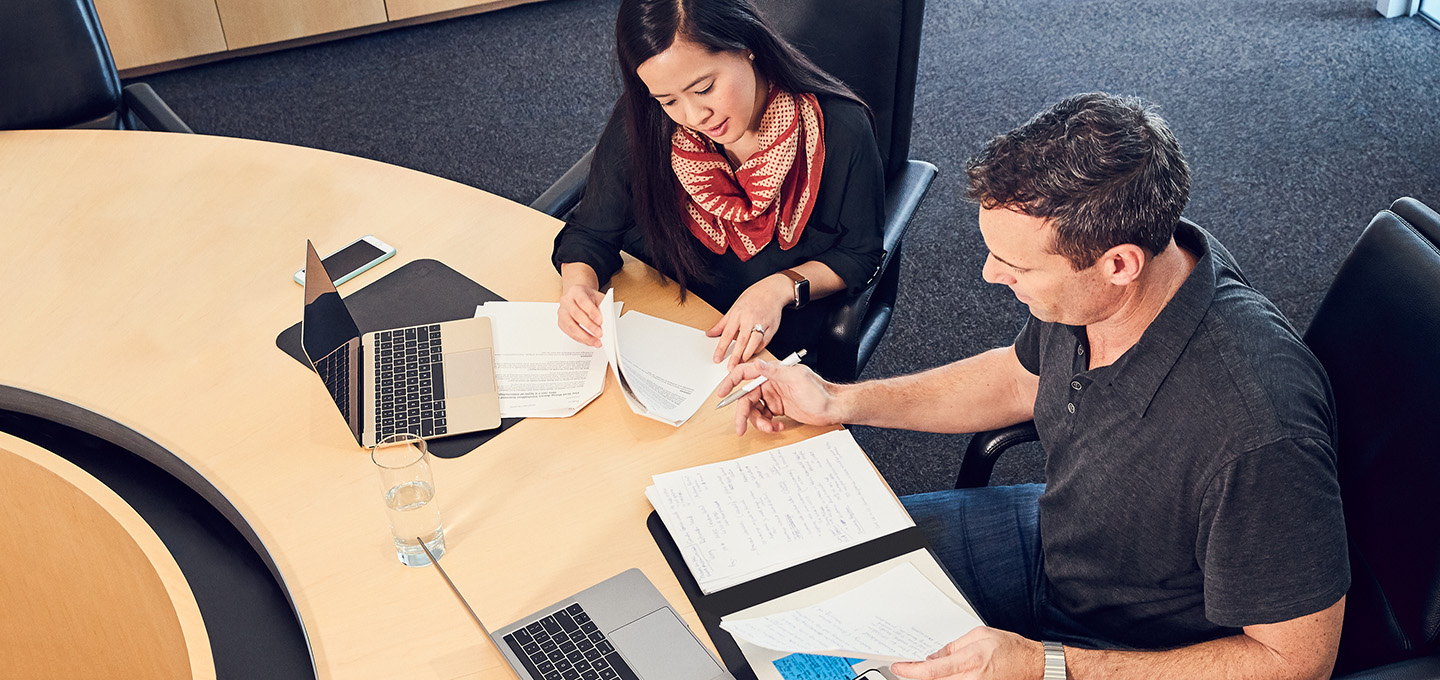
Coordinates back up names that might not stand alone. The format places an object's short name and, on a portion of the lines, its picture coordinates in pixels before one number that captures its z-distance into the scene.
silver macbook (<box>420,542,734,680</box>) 1.15
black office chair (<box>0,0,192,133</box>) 2.17
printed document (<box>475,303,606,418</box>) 1.51
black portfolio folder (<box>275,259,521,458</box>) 1.67
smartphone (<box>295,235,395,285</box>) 1.77
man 1.08
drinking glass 1.28
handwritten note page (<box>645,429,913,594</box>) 1.27
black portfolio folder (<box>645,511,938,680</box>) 1.20
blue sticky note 1.13
